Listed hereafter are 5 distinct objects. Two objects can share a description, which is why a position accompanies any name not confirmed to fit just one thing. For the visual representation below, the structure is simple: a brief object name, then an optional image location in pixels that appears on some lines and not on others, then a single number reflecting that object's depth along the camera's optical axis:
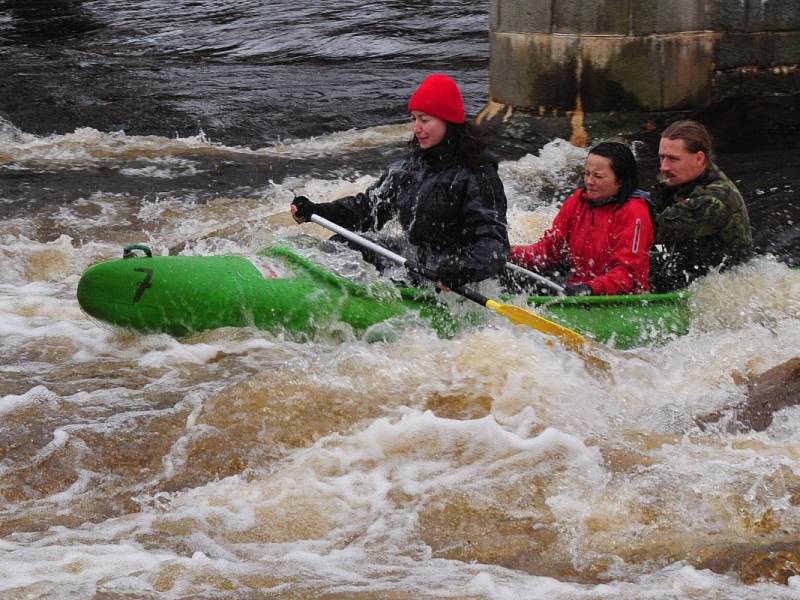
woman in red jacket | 11.06
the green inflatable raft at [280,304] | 11.14
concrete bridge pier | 20.05
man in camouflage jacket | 11.20
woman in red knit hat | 10.64
